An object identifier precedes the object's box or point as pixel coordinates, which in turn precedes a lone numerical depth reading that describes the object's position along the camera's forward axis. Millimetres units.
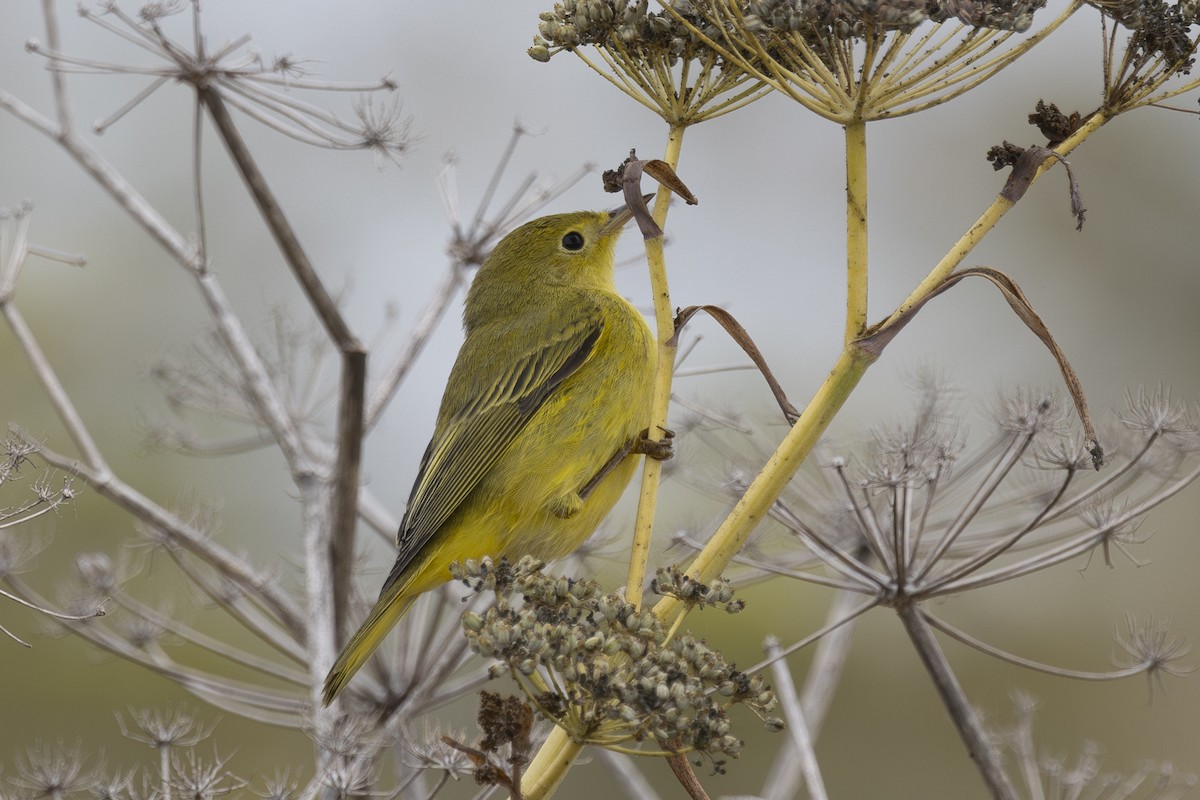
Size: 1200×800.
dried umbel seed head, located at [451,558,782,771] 4461
